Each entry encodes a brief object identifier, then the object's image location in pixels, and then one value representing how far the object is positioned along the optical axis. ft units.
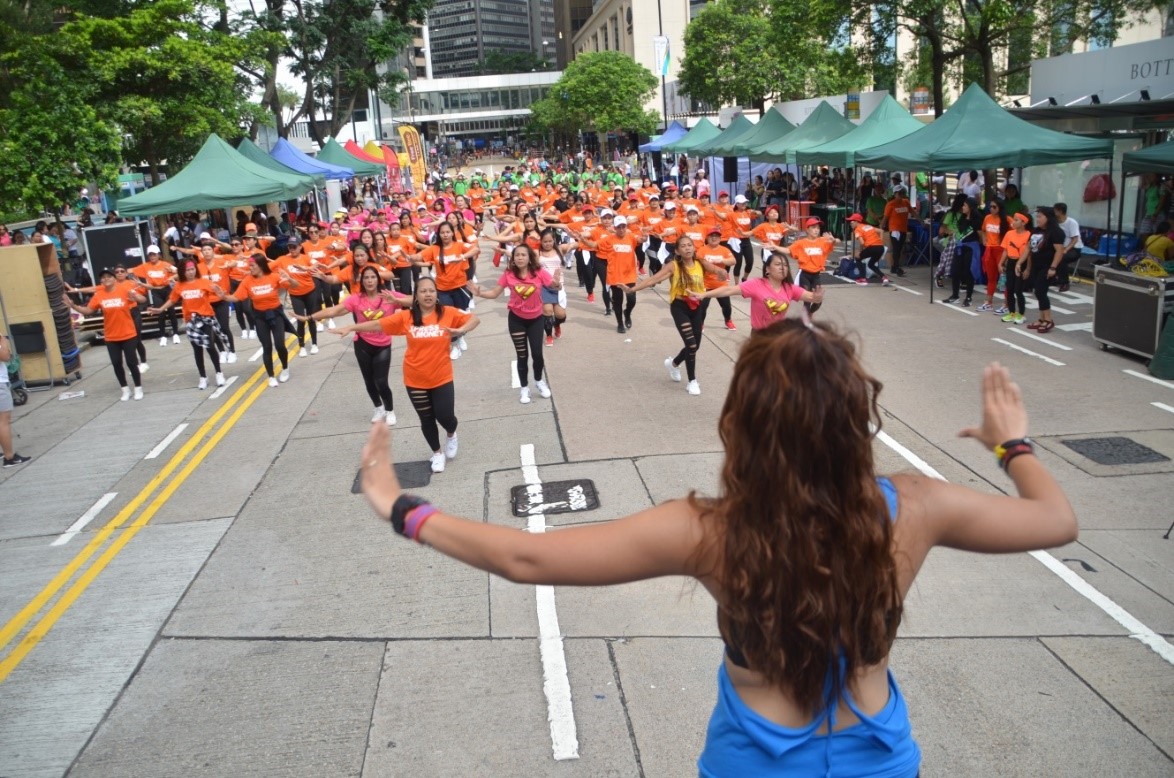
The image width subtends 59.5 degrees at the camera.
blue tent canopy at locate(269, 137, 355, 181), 90.99
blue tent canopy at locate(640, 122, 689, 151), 135.55
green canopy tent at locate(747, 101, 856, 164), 78.43
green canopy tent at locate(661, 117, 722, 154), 116.67
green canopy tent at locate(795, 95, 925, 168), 68.23
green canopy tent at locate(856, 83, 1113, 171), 51.13
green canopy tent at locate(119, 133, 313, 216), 61.62
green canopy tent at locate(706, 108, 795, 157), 92.37
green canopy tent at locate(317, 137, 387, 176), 105.09
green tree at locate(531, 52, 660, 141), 212.23
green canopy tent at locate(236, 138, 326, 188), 81.51
